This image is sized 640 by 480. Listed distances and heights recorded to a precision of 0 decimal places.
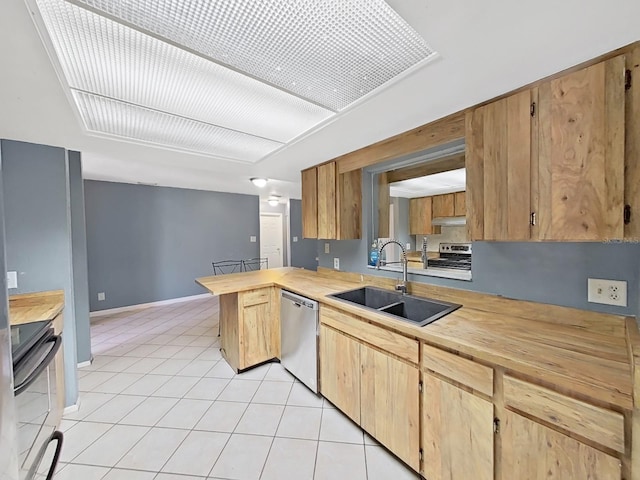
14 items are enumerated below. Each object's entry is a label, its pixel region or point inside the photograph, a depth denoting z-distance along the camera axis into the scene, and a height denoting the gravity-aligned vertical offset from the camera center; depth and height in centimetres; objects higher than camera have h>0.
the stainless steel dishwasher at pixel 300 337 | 215 -94
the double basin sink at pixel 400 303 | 176 -55
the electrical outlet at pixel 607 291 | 120 -31
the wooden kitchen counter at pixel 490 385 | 87 -69
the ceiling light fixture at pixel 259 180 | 368 +80
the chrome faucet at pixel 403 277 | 204 -36
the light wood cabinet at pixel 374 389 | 143 -103
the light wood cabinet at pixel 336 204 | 251 +31
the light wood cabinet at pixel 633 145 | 99 +33
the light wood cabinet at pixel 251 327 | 249 -95
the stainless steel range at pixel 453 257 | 188 -20
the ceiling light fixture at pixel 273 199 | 607 +86
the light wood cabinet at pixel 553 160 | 103 +33
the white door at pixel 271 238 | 700 -9
